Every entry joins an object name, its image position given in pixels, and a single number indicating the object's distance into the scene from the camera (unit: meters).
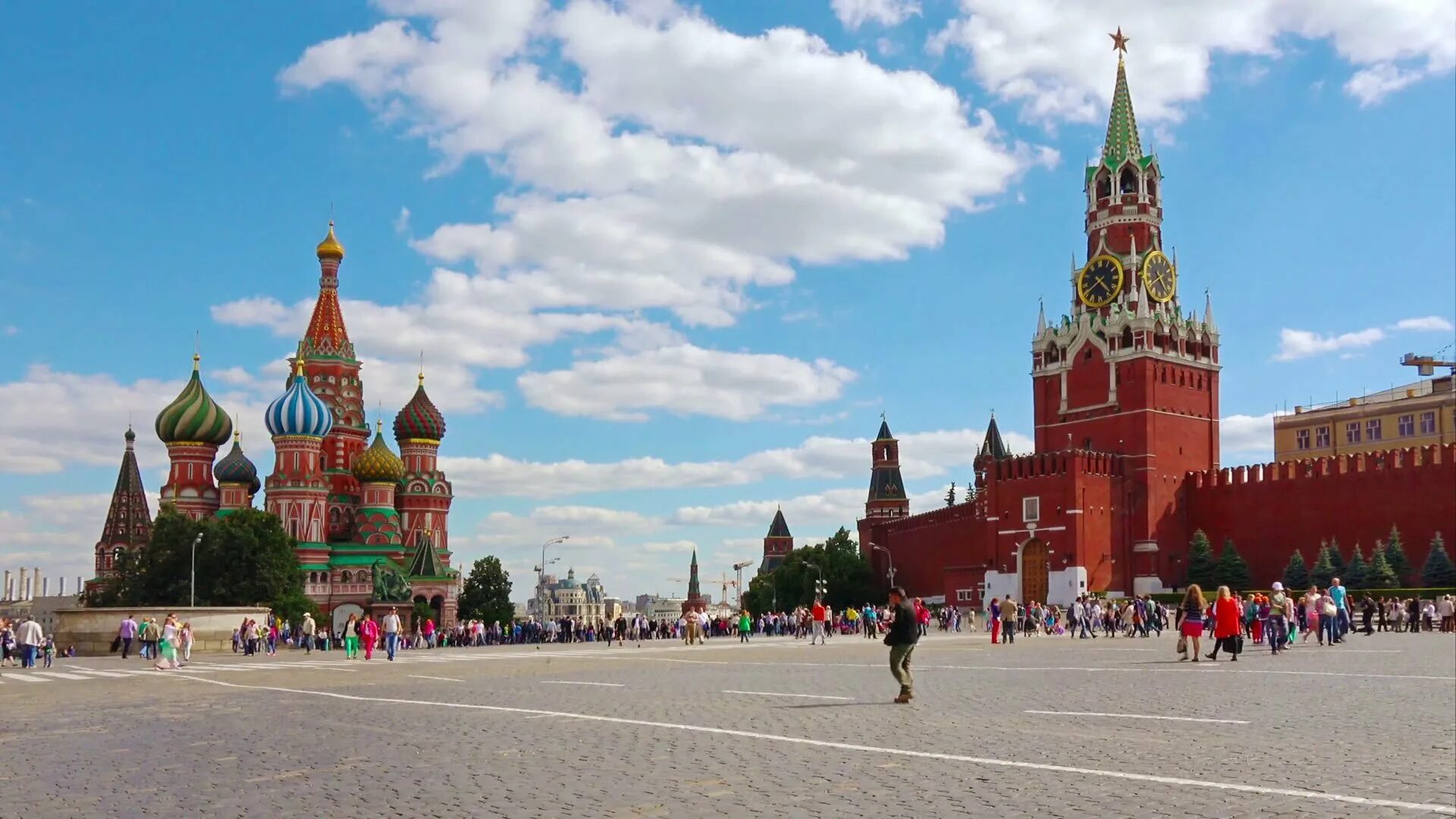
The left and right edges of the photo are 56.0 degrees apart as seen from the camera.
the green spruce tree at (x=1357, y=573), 57.91
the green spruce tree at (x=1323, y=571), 59.66
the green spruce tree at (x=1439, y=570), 56.36
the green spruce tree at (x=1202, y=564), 66.19
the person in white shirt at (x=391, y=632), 29.81
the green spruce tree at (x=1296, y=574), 61.69
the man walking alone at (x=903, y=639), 14.52
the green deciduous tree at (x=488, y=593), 93.81
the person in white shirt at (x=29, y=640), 28.84
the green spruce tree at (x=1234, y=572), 65.56
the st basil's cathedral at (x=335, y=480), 77.56
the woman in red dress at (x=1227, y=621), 21.42
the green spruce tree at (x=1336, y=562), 59.91
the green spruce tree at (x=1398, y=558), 58.31
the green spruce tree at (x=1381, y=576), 57.31
